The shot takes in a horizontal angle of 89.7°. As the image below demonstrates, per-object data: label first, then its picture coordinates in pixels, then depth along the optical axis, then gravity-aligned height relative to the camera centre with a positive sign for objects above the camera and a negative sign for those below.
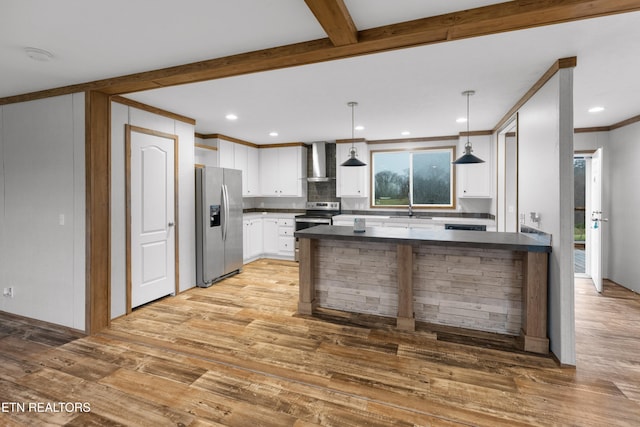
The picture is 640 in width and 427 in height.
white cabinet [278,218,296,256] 6.55 -0.58
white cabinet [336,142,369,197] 6.18 +0.65
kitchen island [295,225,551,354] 2.80 -0.70
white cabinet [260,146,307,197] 6.64 +0.79
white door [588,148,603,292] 4.44 -0.18
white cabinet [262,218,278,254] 6.71 -0.57
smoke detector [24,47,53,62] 2.41 +1.20
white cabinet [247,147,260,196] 6.61 +0.78
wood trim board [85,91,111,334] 3.14 -0.01
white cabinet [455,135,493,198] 5.39 +0.60
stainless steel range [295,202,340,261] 6.35 -0.11
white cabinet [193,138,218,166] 5.65 +0.98
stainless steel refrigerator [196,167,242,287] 4.71 -0.23
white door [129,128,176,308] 3.72 -0.08
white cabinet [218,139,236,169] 5.72 +1.00
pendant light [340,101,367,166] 4.17 +0.61
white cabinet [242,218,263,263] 6.21 -0.59
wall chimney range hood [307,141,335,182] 6.49 +0.97
